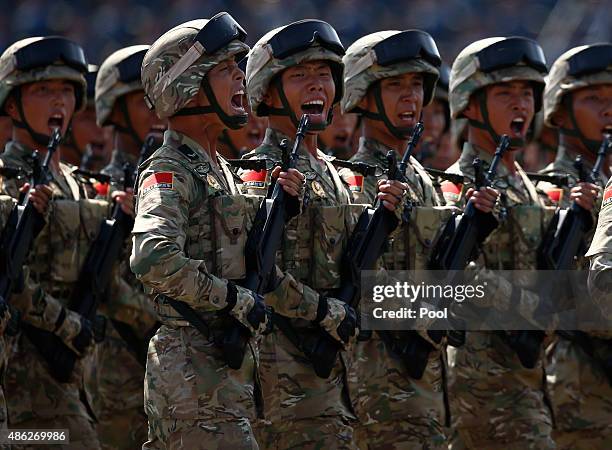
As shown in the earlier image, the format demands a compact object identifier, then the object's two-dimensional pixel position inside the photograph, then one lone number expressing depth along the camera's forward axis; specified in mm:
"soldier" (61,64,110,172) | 26531
